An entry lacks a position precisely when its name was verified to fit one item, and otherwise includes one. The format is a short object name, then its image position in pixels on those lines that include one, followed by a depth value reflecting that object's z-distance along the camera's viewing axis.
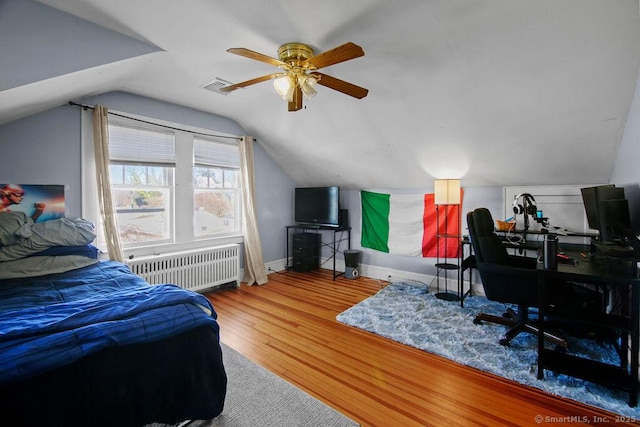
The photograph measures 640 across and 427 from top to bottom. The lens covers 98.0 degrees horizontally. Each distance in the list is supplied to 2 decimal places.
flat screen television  4.44
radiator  3.20
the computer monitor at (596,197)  2.02
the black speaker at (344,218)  4.71
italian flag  3.86
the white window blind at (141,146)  3.07
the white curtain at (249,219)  4.17
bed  1.05
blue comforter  1.07
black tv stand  4.52
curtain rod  2.80
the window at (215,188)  3.87
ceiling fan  1.96
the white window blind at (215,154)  3.81
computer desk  1.70
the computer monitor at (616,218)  2.02
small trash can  4.46
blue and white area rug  1.86
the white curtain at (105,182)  2.86
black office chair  2.22
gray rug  1.61
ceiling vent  2.77
